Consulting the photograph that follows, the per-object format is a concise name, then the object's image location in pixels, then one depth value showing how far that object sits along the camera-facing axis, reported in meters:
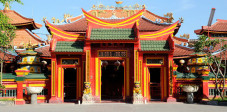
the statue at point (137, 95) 19.25
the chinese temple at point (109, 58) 19.92
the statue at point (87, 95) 19.33
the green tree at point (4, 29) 17.73
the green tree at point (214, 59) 19.81
